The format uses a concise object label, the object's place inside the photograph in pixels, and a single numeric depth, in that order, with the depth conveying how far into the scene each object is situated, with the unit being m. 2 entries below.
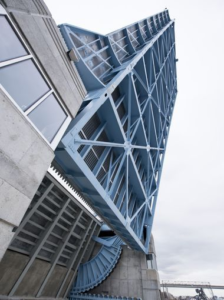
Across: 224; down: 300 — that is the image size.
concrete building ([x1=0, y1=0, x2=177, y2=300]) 2.99
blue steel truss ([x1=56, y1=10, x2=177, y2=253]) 6.35
